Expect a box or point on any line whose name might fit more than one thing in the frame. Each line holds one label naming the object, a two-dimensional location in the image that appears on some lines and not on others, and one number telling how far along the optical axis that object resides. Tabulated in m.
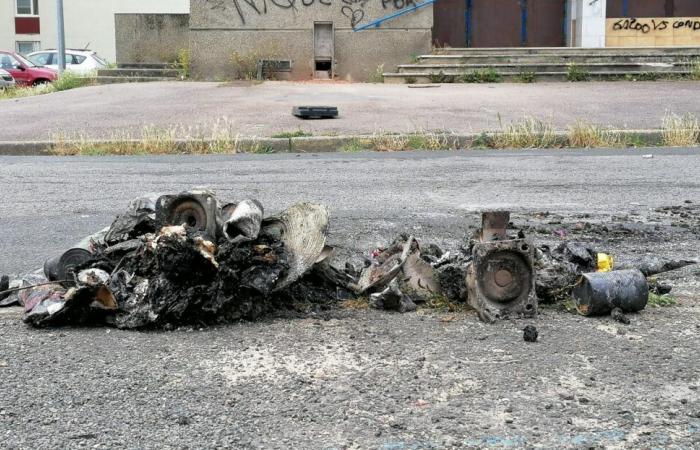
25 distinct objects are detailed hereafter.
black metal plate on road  14.32
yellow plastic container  4.50
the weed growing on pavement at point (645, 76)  19.72
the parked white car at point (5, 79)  31.33
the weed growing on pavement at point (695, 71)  19.25
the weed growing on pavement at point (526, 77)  19.77
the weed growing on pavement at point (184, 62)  22.67
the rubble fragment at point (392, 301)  4.17
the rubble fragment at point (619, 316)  3.96
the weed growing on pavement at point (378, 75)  21.55
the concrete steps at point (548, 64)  19.86
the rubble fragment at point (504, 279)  4.00
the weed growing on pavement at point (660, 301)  4.25
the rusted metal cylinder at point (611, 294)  4.04
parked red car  33.56
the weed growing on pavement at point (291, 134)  12.92
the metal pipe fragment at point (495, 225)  4.48
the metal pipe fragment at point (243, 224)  4.27
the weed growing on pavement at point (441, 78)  19.94
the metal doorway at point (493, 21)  24.88
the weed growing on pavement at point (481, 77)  19.77
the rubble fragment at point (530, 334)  3.71
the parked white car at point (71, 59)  34.75
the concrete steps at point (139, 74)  22.73
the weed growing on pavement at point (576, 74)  19.67
